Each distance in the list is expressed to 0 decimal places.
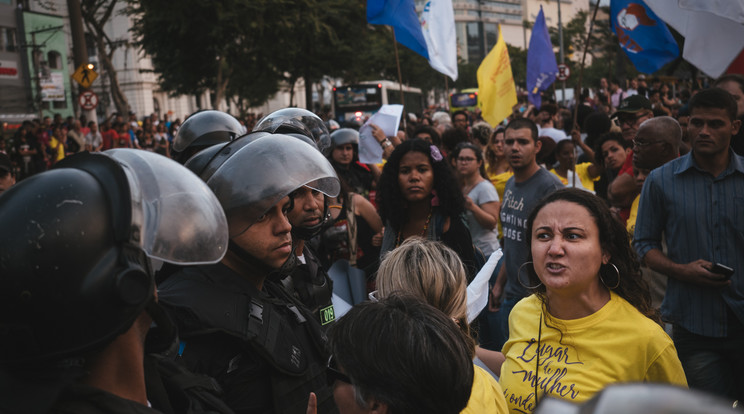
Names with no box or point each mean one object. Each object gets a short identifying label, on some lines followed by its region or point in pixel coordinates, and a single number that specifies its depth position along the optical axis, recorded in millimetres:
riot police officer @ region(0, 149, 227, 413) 1304
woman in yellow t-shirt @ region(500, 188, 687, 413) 2576
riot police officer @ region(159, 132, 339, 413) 2064
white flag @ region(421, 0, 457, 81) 10188
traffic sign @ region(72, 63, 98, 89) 14969
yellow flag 10664
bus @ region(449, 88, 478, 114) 48000
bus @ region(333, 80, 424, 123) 34625
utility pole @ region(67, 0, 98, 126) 14891
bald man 4566
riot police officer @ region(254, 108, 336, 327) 3142
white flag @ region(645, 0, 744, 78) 4965
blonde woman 2707
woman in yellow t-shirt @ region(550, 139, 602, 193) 7055
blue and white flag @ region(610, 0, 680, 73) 7648
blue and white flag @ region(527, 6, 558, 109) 12445
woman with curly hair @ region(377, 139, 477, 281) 4781
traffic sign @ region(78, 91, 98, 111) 16688
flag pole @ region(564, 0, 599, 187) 6985
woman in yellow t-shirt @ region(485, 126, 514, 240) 7195
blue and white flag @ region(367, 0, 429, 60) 8922
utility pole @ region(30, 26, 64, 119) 34969
